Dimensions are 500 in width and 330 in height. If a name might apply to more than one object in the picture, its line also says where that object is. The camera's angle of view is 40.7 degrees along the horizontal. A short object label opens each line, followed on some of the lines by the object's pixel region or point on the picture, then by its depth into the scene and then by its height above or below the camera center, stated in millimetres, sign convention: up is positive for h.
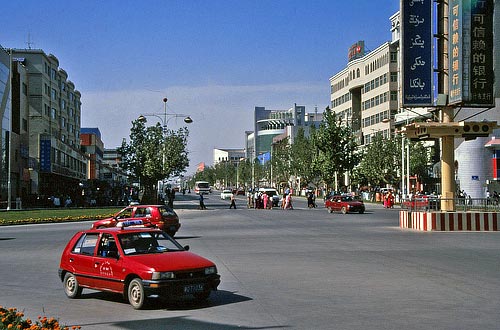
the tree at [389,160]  76188 +3355
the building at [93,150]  127375 +9180
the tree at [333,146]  85562 +5611
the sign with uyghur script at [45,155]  73312 +4014
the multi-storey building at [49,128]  75250 +8872
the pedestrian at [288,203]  62031 -1166
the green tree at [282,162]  122812 +5433
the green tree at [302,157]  109875 +5437
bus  131462 +869
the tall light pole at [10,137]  56981 +5097
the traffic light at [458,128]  30781 +2810
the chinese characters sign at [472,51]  30781 +6343
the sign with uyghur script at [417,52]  32031 +6574
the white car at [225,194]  102288 -511
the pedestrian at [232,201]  63531 -1022
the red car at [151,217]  27062 -1053
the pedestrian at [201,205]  61269 -1320
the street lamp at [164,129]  62125 +6249
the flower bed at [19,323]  7605 -1522
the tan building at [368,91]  99938 +16425
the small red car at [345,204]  51938 -1113
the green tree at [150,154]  66312 +3741
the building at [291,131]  180725 +16180
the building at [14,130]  65938 +6517
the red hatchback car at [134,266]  10688 -1254
